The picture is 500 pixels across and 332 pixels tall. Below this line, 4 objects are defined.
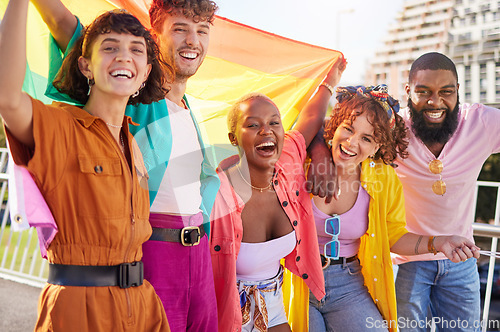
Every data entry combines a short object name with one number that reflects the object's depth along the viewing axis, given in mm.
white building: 116312
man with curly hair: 2244
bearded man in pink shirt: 3488
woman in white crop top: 2631
